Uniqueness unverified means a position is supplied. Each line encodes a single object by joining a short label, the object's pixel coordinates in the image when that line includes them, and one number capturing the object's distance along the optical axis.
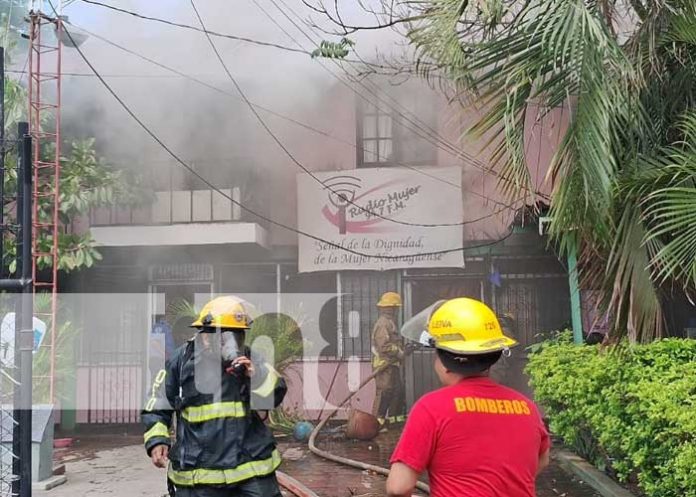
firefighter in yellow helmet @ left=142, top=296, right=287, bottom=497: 3.17
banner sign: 8.91
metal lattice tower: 7.03
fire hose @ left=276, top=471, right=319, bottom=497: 5.50
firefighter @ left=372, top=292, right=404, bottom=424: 8.23
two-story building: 8.90
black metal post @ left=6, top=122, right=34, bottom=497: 3.49
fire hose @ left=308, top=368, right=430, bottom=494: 6.20
